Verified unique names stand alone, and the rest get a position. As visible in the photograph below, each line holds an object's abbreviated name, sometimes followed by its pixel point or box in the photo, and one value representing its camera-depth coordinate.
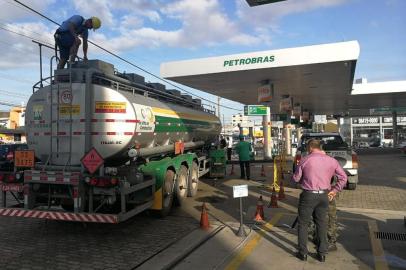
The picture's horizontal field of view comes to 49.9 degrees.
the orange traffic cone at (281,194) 12.45
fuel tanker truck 7.96
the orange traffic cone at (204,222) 8.78
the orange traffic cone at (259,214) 9.35
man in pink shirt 6.50
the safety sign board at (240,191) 8.05
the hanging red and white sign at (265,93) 19.34
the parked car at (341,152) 13.91
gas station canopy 15.42
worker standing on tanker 9.33
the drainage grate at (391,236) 7.93
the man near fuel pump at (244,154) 17.41
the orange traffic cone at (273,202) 11.09
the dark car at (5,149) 24.16
